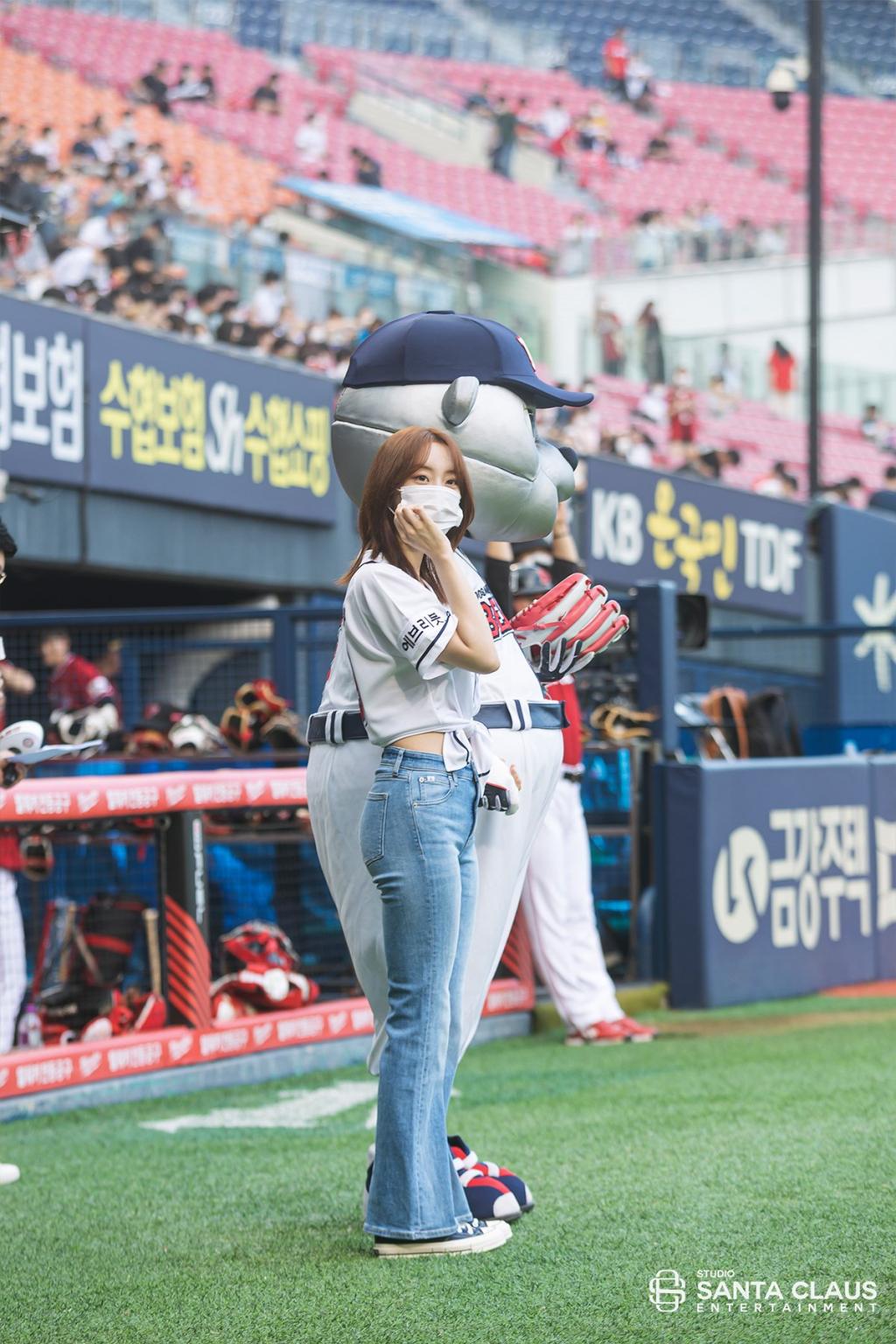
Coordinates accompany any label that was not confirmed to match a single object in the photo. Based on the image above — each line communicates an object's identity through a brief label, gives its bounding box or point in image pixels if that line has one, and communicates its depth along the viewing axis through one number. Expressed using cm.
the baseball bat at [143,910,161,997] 1153
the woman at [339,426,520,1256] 620
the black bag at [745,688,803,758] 1809
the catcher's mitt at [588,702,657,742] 1434
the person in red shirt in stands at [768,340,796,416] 4337
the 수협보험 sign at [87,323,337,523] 1997
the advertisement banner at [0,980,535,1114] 1002
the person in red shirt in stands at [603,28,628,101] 5716
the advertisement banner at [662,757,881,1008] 1391
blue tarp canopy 3600
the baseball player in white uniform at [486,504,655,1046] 1218
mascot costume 684
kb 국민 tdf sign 2409
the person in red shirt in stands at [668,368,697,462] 3694
